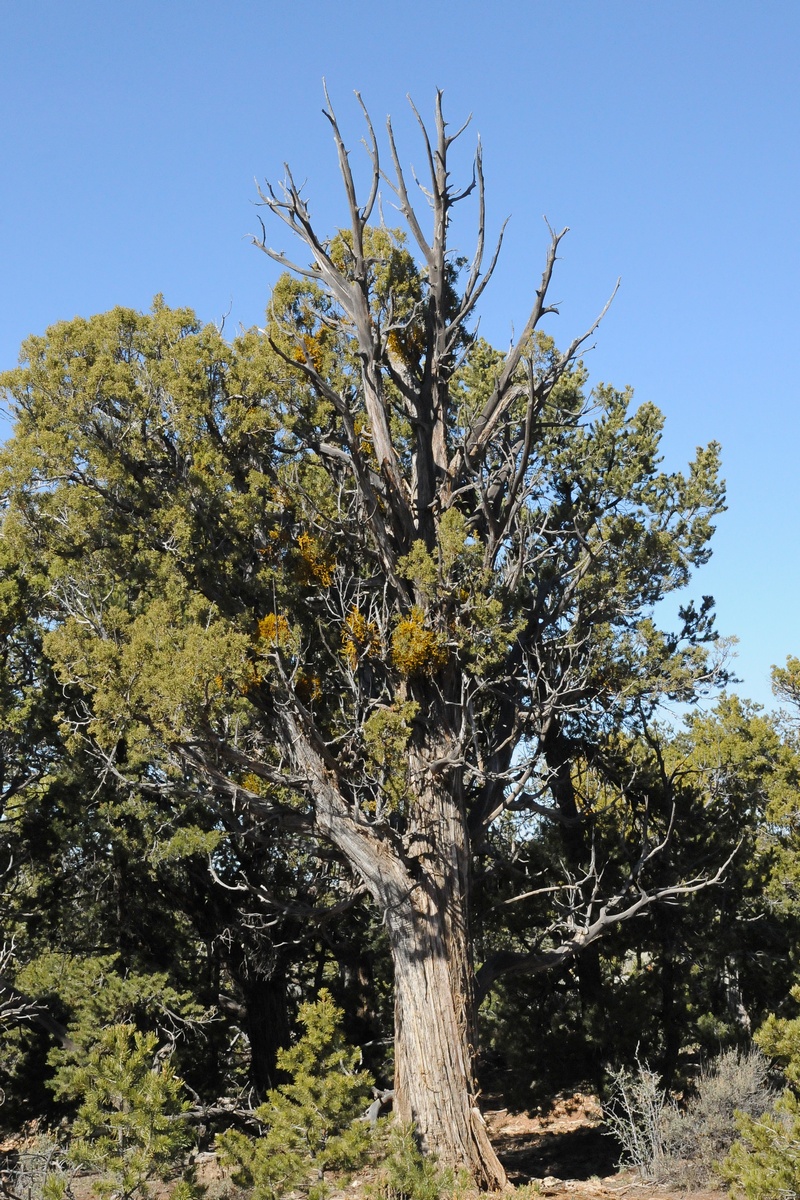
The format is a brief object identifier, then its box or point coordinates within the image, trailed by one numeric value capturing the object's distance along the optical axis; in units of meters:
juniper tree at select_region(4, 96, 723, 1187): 9.44
